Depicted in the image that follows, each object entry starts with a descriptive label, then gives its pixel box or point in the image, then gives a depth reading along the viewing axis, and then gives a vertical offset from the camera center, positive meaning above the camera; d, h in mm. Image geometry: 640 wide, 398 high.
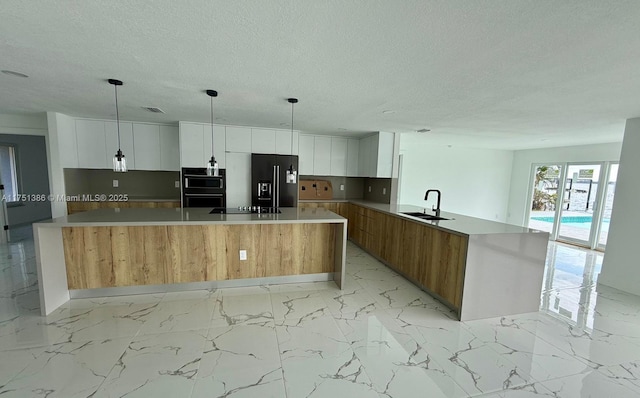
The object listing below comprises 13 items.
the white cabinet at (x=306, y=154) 5331 +450
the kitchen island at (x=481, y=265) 2514 -854
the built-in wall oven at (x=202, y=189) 4484 -282
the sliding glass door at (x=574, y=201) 5348 -371
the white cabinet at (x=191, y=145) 4426 +477
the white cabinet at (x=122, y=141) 4395 +485
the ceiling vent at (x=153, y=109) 3460 +848
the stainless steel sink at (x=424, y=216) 3317 -489
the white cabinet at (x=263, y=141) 4734 +619
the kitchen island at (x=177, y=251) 2580 -877
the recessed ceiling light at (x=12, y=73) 2281 +834
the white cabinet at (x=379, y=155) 4949 +460
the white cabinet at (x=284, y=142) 4844 +616
